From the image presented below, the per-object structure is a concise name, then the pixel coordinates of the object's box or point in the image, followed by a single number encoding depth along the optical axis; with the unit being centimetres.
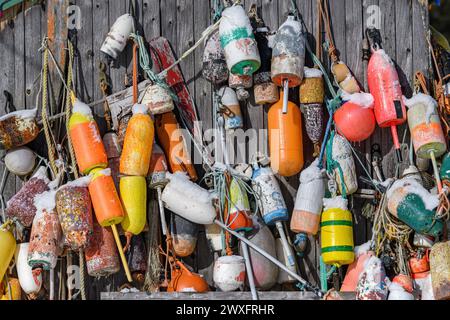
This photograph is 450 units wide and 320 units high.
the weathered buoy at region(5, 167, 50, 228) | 752
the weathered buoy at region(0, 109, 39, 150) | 759
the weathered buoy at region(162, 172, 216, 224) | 728
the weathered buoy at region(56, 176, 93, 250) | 720
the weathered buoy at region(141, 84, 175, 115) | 738
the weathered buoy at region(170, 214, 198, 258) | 738
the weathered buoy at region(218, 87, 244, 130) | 750
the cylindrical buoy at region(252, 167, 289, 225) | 730
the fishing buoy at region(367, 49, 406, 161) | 729
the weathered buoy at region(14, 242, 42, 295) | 748
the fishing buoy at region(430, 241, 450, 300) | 682
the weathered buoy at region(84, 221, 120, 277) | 730
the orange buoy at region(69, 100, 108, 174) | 735
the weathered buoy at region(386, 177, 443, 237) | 691
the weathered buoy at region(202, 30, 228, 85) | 748
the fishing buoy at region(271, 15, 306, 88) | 730
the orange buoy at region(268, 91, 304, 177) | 733
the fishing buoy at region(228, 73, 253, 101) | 744
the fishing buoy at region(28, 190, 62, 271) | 727
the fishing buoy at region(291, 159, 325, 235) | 725
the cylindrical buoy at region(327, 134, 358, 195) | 731
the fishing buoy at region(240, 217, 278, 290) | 729
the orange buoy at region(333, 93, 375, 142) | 728
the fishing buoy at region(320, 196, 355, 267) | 712
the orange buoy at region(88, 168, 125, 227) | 720
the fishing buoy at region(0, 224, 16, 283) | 747
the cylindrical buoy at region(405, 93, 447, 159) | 715
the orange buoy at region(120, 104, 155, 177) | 730
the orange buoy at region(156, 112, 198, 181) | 748
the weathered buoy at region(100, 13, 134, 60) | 762
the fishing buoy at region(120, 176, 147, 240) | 730
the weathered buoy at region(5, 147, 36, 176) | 764
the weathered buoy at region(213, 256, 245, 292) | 719
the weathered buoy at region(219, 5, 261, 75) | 725
